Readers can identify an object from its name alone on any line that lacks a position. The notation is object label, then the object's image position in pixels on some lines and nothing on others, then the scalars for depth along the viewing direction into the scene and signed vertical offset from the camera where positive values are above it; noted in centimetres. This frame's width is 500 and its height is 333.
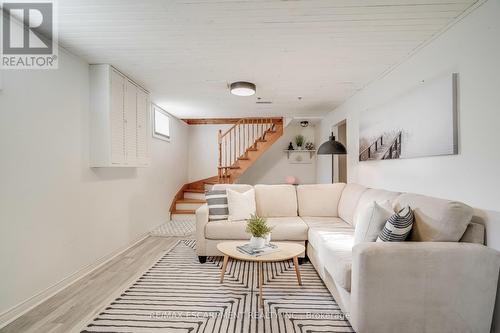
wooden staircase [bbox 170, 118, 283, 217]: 602 +39
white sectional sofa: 168 -73
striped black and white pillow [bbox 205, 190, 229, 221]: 336 -48
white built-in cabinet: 302 +61
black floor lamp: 399 +29
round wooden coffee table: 227 -78
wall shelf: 723 +44
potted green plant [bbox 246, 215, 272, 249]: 248 -61
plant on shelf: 721 +72
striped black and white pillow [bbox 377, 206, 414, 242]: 190 -44
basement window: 495 +90
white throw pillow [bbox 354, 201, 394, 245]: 203 -42
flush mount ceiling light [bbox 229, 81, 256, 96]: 355 +108
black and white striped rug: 194 -115
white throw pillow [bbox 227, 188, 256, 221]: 338 -49
